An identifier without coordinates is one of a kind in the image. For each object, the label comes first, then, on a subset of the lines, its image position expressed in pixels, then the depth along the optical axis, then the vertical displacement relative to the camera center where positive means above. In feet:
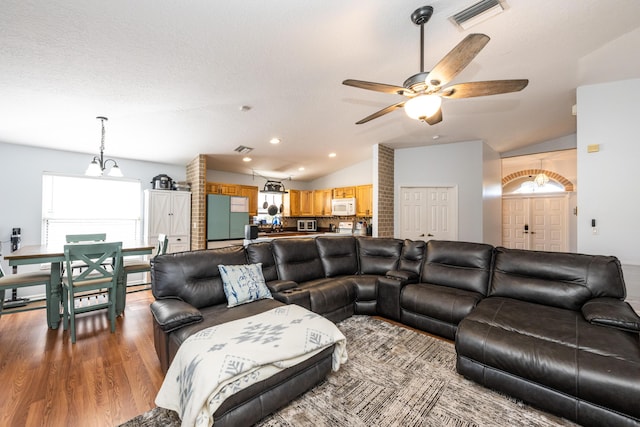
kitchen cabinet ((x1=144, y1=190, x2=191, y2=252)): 15.99 -0.12
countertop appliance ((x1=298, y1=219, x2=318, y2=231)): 25.41 -0.87
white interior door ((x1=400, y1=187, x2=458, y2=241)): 17.49 +0.31
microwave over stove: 21.48 +0.84
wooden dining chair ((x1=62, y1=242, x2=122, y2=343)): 8.97 -2.39
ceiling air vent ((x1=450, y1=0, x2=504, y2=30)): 5.95 +4.98
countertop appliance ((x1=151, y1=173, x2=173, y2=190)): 16.43 +2.12
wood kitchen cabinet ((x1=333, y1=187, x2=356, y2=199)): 21.76 +2.12
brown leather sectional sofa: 4.94 -2.62
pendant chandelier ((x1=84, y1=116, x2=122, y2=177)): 10.34 +1.91
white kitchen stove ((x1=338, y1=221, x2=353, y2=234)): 21.96 -0.89
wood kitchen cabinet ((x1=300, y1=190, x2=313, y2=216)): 25.52 +1.34
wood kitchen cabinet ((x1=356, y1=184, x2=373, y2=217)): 20.70 +1.38
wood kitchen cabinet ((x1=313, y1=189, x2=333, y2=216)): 23.82 +1.38
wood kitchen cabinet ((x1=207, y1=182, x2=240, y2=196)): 19.15 +2.07
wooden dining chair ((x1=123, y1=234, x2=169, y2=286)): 11.33 -2.28
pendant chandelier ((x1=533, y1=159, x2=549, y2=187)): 21.02 +3.24
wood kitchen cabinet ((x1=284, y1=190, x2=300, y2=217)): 25.18 +1.29
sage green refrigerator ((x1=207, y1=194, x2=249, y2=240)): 17.20 -0.10
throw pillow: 7.82 -2.18
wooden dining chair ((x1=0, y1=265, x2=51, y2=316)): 8.85 -2.40
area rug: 5.24 -4.17
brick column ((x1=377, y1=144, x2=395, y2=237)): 17.32 +1.89
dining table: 8.79 -1.69
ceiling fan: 5.74 +3.16
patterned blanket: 4.31 -2.75
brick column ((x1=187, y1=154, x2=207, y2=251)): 16.37 +0.74
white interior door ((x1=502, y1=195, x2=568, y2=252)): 21.57 -0.38
